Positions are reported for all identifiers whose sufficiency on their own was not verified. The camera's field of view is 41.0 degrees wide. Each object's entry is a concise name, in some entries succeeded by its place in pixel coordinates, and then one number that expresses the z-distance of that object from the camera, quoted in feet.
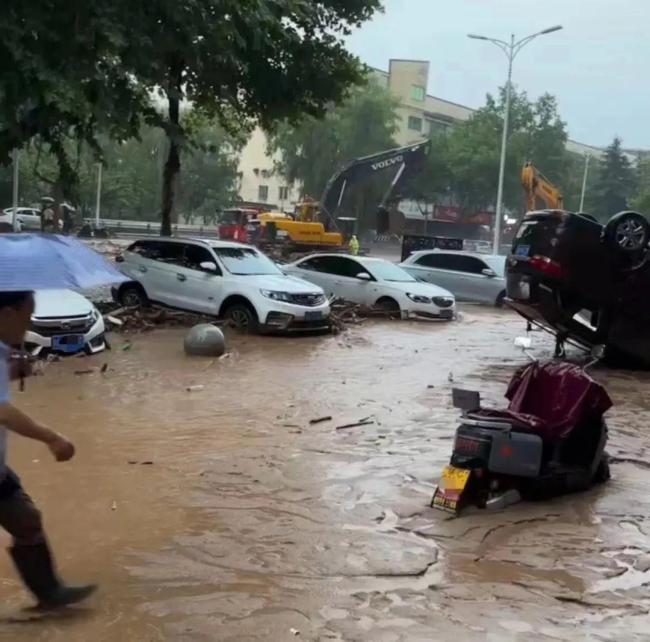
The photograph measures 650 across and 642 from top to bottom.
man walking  11.35
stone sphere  41.96
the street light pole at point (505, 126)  111.53
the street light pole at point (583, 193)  202.26
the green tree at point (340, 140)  198.80
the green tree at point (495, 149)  200.13
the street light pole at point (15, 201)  85.71
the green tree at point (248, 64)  45.24
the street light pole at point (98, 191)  190.60
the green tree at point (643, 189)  182.91
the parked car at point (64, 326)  36.52
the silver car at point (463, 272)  73.36
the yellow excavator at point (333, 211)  108.27
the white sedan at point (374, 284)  61.16
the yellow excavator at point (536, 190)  98.89
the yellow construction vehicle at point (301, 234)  107.86
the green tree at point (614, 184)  215.92
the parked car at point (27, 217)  138.92
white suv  48.91
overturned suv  38.04
